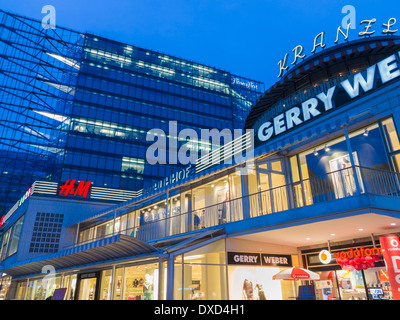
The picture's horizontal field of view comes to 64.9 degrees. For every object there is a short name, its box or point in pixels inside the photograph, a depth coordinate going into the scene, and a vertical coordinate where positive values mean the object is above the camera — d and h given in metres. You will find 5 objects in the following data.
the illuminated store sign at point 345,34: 17.87 +14.32
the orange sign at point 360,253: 11.40 +1.44
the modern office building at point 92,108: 54.94 +33.88
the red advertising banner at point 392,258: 9.48 +1.04
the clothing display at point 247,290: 13.39 +0.23
